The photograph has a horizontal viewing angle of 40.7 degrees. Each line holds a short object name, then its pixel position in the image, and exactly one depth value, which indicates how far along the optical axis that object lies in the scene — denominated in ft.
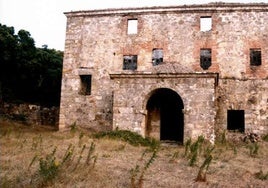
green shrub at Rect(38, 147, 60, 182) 26.17
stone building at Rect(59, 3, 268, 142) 61.36
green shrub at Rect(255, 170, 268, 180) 31.22
